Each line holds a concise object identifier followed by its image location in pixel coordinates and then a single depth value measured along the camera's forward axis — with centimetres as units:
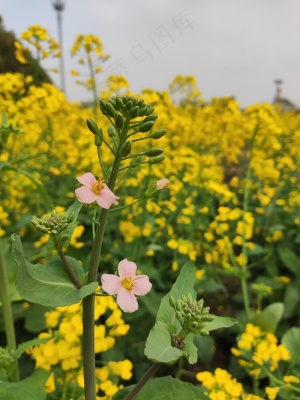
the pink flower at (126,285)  10
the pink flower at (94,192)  10
